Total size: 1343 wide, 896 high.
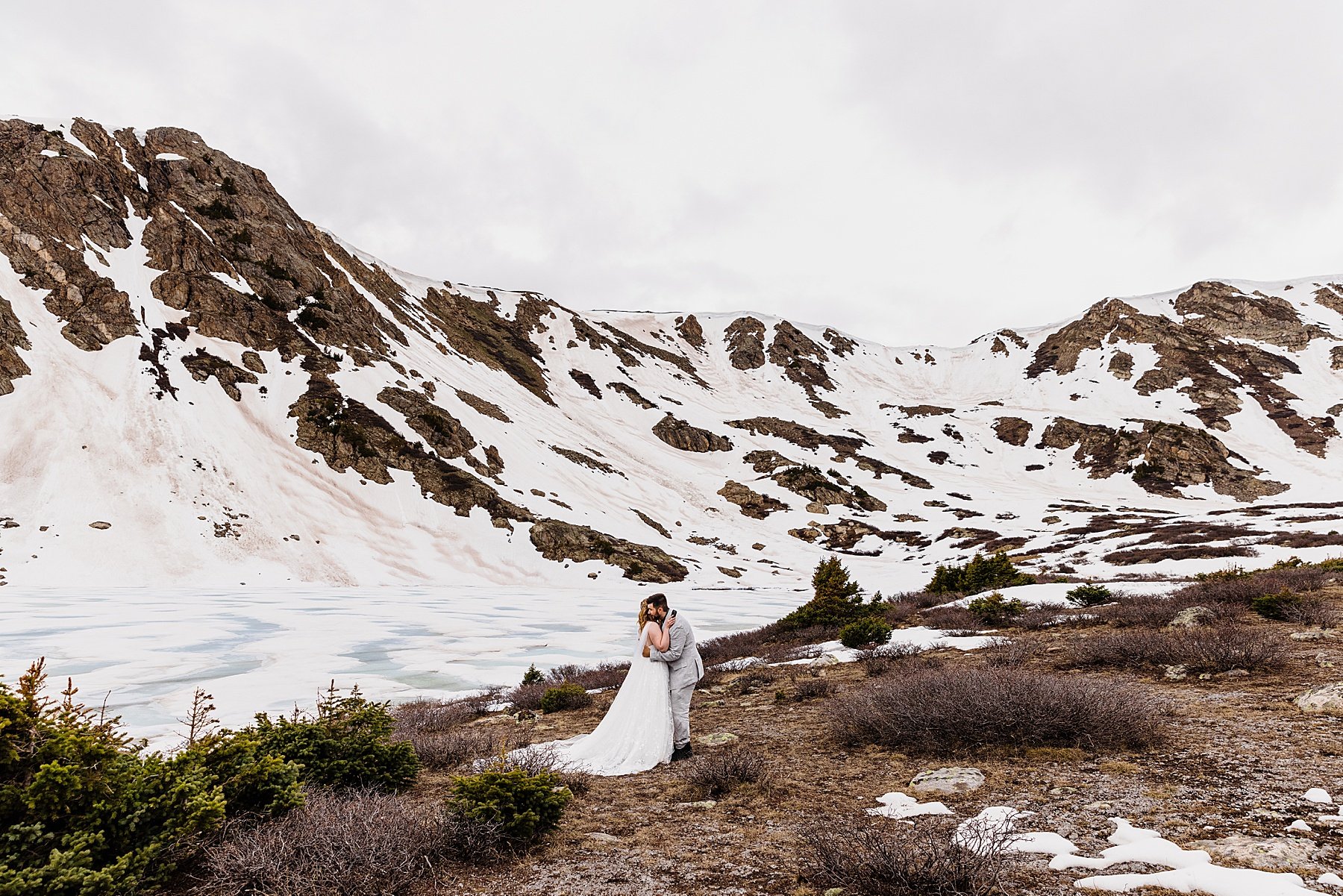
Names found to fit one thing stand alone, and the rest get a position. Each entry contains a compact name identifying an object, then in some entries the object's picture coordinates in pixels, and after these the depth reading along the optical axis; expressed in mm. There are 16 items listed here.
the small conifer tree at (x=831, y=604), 17125
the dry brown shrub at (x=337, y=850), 3447
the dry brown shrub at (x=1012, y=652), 9664
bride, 6836
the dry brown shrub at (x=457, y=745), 6992
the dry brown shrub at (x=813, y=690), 9430
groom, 7129
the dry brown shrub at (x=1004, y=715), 5812
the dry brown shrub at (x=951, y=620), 14335
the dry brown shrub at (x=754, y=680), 10664
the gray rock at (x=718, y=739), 7453
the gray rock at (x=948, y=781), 5102
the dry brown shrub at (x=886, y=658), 10305
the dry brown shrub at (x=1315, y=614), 10195
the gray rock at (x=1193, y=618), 10889
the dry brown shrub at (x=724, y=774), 5617
